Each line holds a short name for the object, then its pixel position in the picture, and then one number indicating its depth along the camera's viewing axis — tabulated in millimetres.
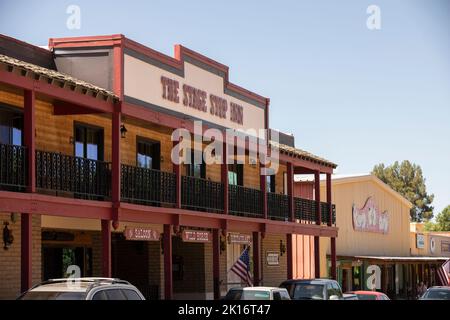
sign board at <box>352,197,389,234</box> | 50250
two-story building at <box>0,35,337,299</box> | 22625
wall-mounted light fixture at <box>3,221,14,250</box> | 23433
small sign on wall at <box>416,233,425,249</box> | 62194
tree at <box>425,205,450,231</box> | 116150
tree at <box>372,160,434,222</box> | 120312
